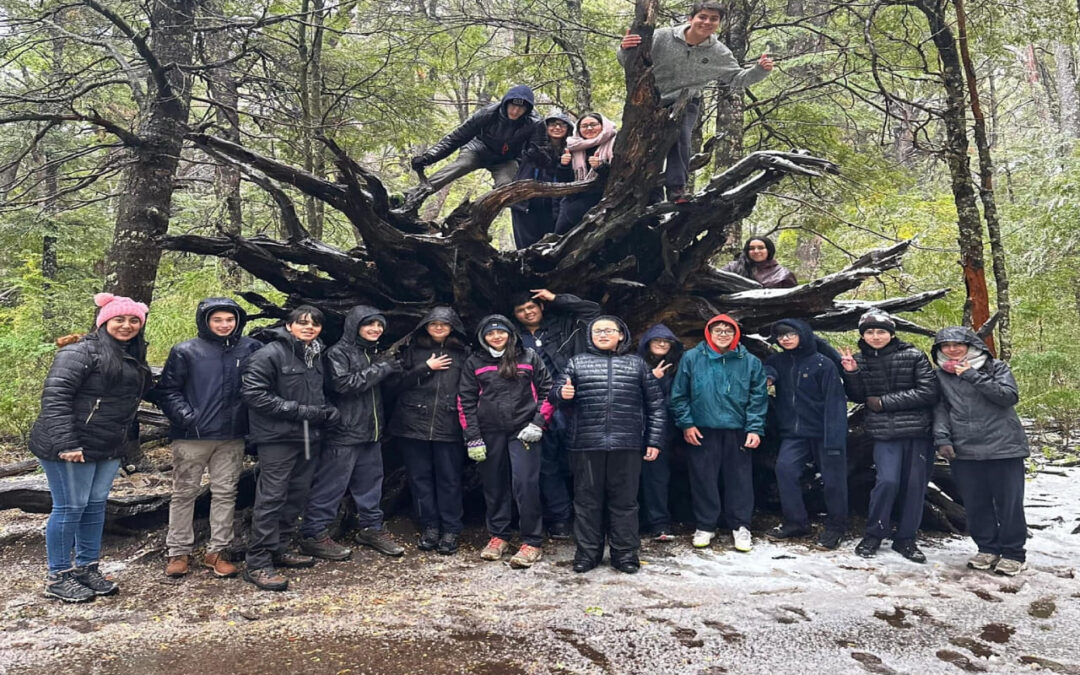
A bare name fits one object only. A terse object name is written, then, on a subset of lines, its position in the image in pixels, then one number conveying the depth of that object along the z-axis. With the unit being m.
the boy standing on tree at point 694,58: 5.18
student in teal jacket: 5.86
